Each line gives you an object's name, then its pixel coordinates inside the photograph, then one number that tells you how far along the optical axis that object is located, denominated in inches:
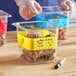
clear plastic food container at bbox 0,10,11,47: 60.4
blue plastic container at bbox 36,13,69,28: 65.0
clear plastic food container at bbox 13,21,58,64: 50.4
